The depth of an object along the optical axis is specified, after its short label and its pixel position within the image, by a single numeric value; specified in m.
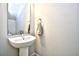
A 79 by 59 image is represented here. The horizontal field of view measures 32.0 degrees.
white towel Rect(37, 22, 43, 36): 1.94
